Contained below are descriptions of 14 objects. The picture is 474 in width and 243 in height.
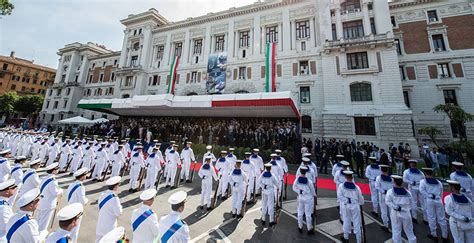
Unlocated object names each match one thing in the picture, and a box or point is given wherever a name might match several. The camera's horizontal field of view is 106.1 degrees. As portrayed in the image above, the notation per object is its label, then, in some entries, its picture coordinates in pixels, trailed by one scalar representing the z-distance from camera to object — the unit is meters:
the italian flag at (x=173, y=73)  26.88
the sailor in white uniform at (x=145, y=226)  2.88
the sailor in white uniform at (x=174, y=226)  2.76
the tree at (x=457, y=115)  14.99
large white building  18.09
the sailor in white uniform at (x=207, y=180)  6.63
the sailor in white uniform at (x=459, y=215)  4.16
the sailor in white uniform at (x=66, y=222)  2.31
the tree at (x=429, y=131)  15.92
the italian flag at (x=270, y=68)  21.99
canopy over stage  15.02
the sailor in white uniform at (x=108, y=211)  3.67
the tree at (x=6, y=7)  12.41
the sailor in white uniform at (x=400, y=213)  4.34
